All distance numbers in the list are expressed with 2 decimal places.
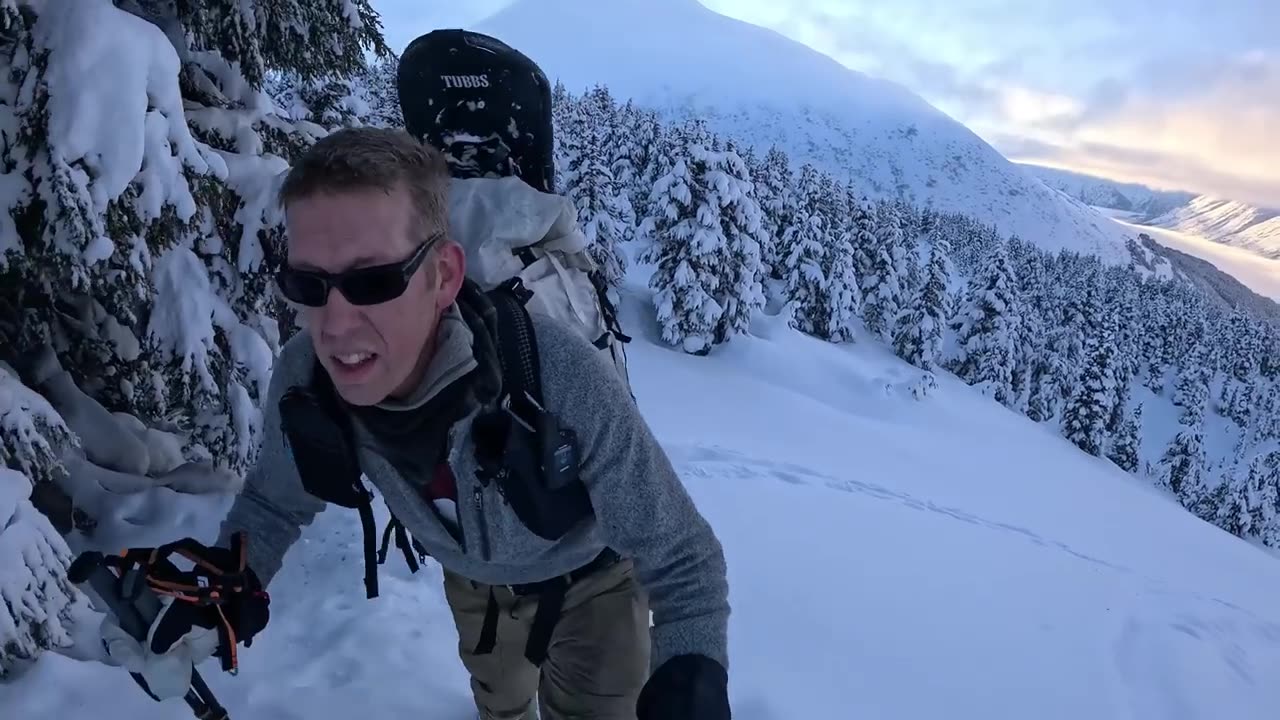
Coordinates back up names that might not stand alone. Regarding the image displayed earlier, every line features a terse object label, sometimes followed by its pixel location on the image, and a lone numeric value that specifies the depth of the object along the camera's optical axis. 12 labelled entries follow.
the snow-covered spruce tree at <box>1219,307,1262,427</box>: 74.31
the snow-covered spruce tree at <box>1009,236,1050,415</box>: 45.28
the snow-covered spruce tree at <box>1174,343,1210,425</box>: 64.00
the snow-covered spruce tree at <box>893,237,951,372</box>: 37.25
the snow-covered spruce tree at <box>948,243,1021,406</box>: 38.94
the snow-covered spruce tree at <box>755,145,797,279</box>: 39.92
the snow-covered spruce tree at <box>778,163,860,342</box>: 36.91
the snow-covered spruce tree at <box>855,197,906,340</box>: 42.19
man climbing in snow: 1.54
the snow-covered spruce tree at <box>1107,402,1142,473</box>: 46.84
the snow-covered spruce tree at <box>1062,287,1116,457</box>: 38.25
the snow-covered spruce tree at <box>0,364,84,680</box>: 2.97
